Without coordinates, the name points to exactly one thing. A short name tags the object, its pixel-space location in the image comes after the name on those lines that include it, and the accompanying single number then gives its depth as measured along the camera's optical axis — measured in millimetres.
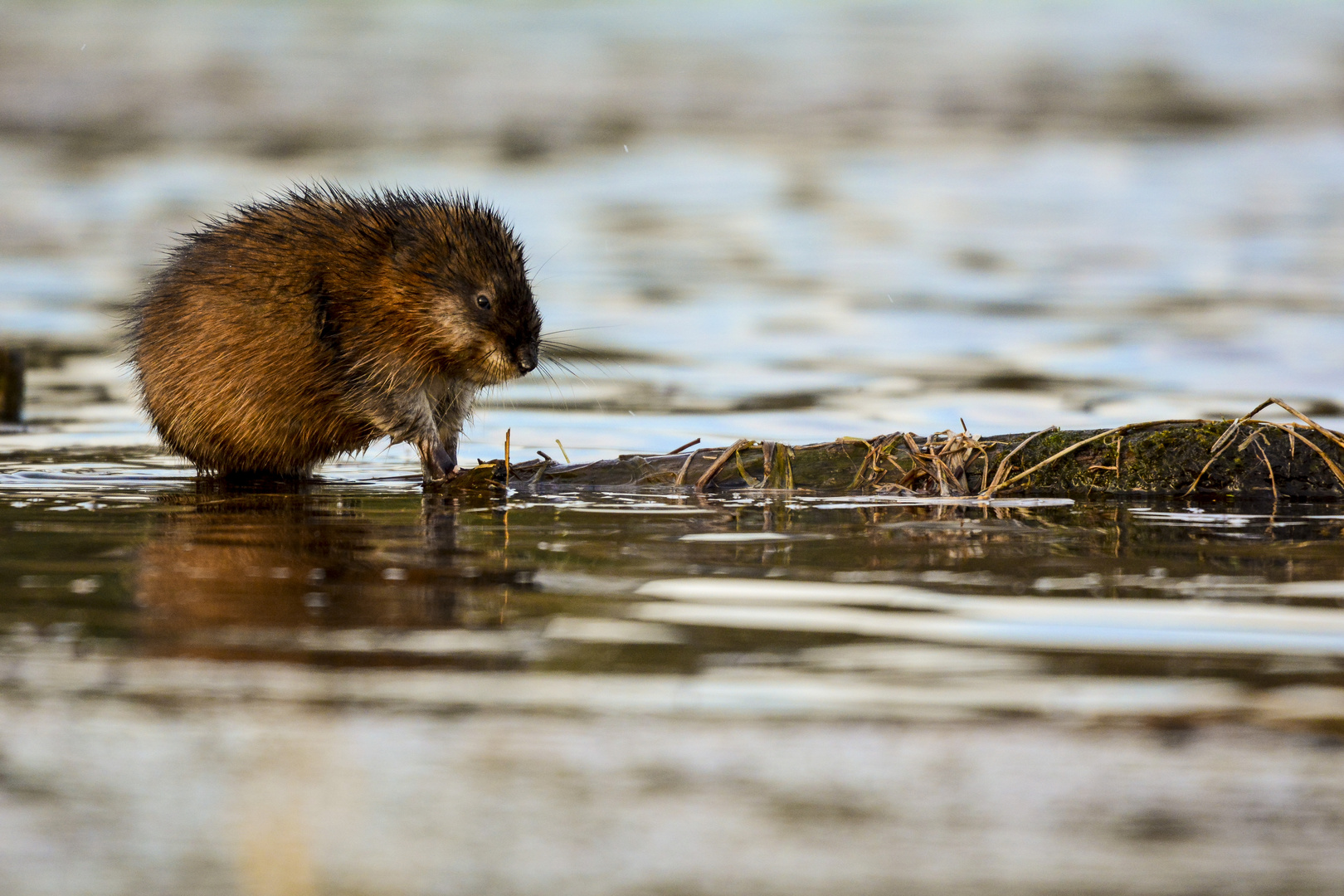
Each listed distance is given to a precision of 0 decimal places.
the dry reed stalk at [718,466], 16953
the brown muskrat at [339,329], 17625
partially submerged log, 16266
